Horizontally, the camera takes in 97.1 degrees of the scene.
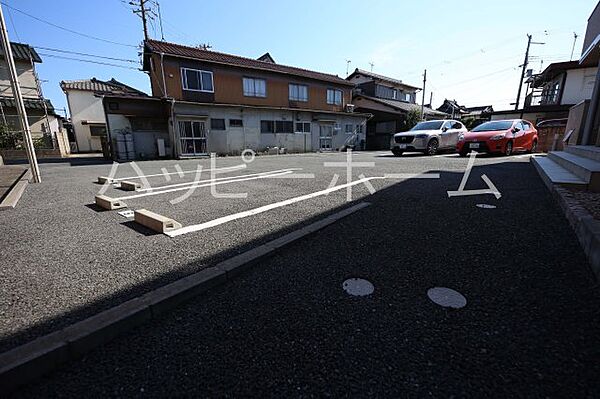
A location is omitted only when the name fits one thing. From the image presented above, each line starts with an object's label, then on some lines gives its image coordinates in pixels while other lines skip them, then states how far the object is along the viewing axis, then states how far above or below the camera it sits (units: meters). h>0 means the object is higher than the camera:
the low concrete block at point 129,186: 5.63 -0.87
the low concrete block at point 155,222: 3.11 -0.92
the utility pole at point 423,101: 28.12 +4.67
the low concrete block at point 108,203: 4.05 -0.89
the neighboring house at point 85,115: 23.70 +2.75
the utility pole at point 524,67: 25.91 +7.36
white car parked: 12.11 +0.28
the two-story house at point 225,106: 15.23 +2.39
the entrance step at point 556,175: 4.19 -0.60
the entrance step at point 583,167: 3.96 -0.42
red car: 10.07 +0.20
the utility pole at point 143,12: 20.37 +10.19
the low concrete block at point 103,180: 6.41 -0.83
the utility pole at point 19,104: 5.99 +1.00
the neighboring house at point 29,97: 17.95 +3.35
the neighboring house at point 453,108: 45.12 +6.34
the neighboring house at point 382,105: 27.48 +4.14
